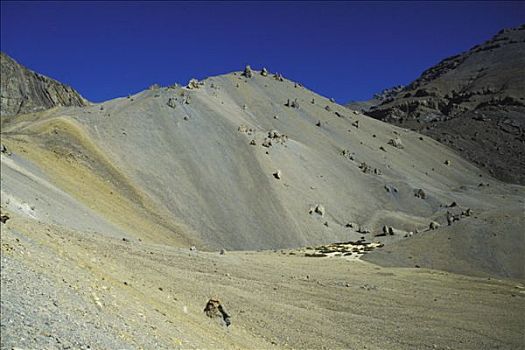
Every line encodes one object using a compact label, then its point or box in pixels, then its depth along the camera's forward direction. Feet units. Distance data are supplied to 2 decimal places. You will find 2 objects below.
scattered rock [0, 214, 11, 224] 46.49
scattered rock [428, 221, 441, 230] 110.44
